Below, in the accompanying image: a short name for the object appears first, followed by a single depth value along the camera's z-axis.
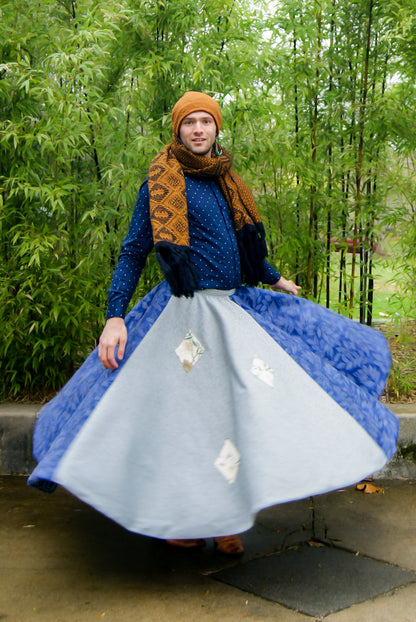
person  2.58
